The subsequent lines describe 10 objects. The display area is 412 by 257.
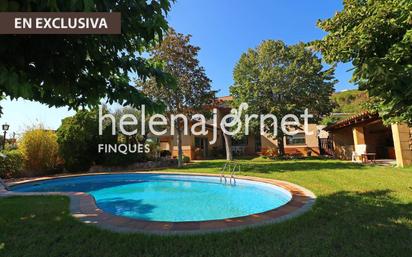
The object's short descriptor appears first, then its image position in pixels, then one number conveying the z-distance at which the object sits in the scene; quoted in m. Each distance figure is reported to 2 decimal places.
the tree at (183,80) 18.47
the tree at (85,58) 2.31
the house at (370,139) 14.44
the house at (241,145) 28.38
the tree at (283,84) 21.88
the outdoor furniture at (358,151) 17.55
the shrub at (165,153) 28.33
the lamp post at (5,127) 18.69
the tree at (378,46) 3.68
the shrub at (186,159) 24.27
